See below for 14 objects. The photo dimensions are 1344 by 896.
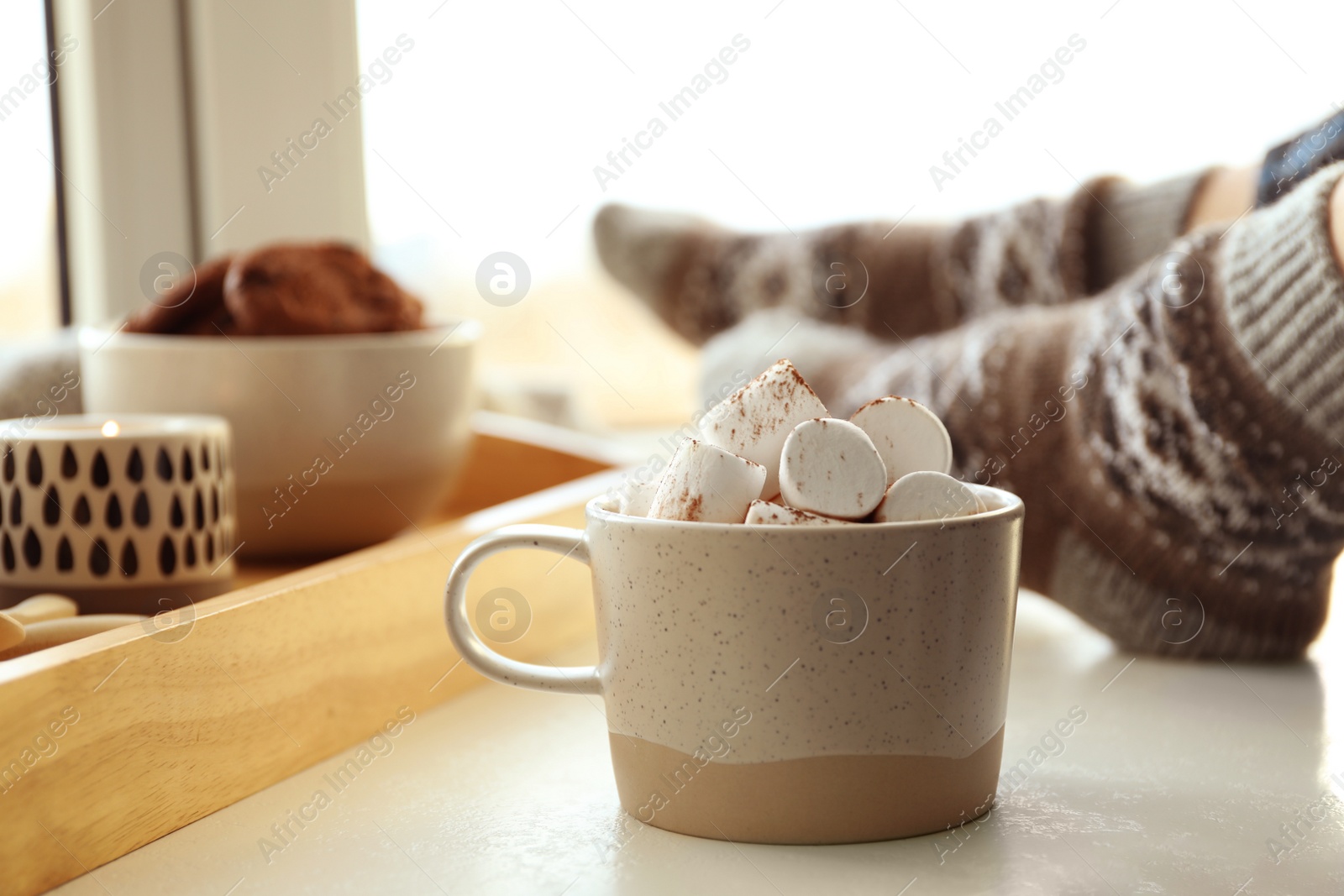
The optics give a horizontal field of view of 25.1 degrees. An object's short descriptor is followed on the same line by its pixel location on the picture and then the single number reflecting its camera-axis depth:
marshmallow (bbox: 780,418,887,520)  0.65
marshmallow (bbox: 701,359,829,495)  0.67
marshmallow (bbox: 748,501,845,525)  0.65
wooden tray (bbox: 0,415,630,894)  0.64
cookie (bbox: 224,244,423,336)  0.84
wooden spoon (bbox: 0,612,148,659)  0.68
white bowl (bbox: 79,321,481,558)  0.83
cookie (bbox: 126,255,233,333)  0.85
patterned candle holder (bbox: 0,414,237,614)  0.74
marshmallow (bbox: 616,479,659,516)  0.68
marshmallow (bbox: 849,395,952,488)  0.68
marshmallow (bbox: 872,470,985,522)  0.66
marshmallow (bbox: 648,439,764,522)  0.66
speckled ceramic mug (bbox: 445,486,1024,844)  0.65
